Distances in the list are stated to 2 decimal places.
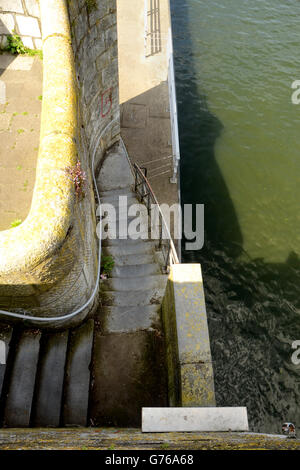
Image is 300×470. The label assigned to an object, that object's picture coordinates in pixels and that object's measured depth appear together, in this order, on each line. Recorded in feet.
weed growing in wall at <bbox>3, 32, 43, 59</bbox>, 22.11
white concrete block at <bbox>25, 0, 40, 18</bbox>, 19.72
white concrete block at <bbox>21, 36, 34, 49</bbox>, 22.11
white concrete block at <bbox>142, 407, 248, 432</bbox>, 11.93
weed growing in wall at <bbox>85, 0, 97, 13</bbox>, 21.63
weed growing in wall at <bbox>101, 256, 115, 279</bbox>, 24.32
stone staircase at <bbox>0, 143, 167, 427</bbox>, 15.39
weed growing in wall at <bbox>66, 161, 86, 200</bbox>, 12.94
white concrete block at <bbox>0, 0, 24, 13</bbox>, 20.06
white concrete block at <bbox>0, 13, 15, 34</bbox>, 21.09
